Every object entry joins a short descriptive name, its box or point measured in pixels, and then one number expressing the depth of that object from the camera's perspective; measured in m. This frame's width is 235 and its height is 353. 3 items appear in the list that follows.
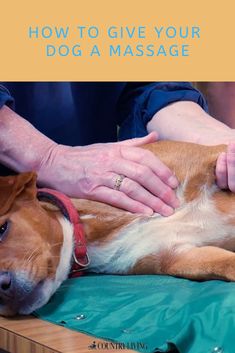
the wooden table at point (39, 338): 1.17
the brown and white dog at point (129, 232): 1.35
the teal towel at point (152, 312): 1.14
